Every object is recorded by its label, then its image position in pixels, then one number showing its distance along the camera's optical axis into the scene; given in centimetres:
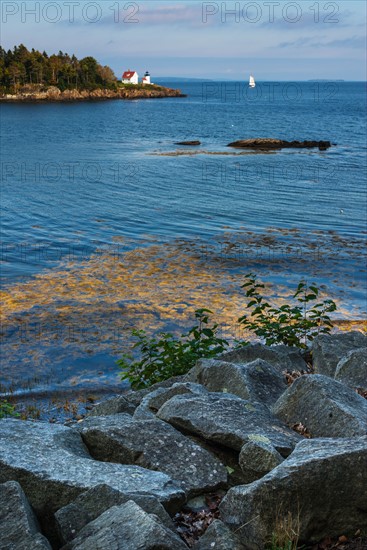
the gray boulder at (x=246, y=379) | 920
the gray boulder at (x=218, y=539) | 563
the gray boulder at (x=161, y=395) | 884
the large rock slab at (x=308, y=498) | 573
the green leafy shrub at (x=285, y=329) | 1350
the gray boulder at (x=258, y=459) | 662
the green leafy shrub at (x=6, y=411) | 1038
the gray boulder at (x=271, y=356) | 1141
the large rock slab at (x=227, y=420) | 721
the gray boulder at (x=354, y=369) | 966
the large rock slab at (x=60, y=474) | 625
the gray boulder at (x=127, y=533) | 515
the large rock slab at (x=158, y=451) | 702
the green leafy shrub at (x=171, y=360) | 1255
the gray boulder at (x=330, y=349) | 1119
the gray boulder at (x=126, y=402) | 1008
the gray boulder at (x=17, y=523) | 535
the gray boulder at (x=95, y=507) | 582
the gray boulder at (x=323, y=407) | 729
